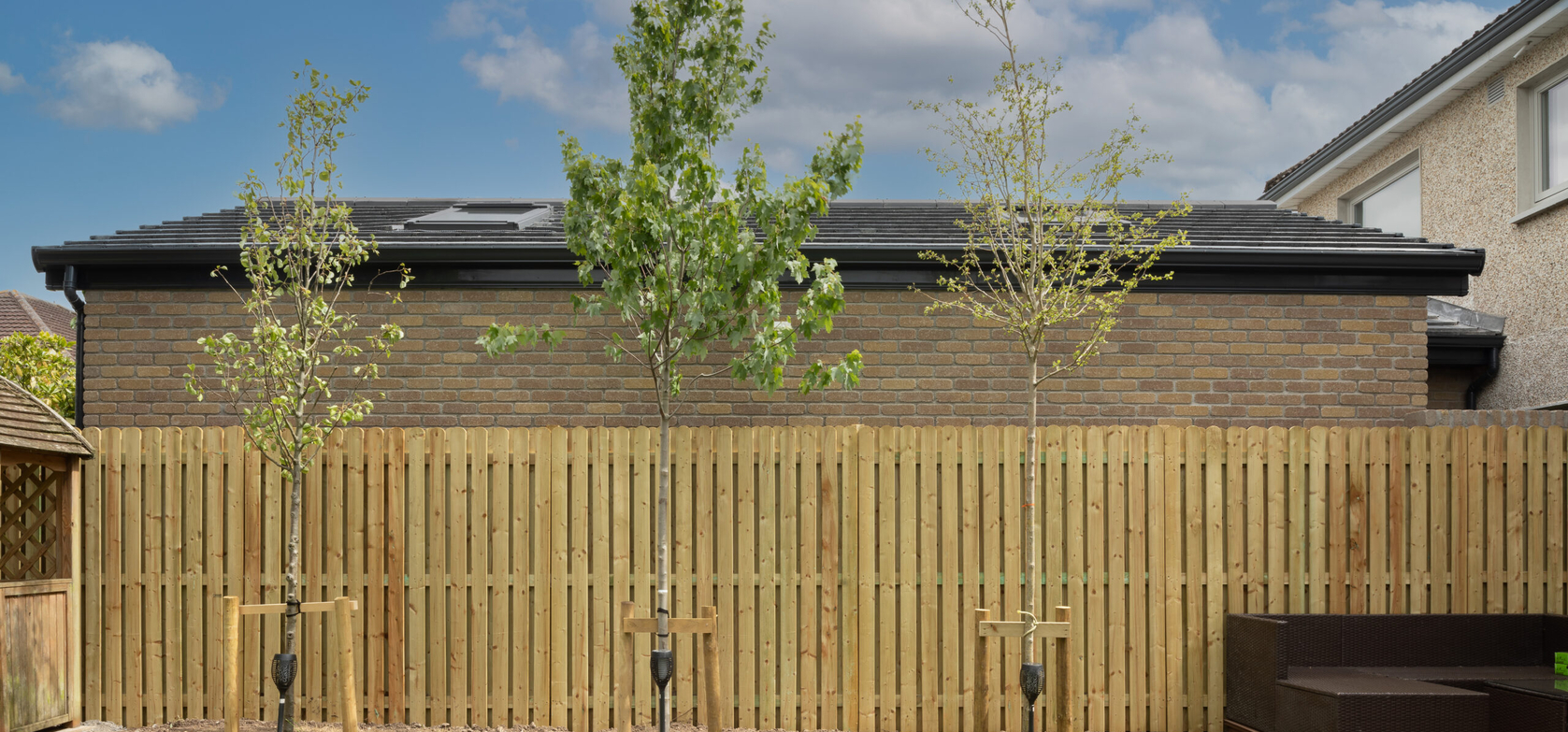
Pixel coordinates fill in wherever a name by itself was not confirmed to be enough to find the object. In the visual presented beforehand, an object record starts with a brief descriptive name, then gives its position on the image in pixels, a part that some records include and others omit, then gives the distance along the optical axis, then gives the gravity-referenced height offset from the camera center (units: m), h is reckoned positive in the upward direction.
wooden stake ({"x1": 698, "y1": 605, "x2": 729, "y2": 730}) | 5.20 -1.63
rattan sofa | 4.94 -1.68
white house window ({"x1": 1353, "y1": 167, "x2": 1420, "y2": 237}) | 12.16 +1.91
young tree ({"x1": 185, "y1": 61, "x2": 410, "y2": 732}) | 5.31 +0.14
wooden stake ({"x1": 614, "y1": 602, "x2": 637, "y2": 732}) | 5.41 -1.78
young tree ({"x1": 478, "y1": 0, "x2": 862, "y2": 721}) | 4.87 +0.72
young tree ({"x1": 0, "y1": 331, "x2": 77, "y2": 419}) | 12.09 -0.13
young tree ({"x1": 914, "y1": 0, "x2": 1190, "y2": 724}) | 5.28 +0.76
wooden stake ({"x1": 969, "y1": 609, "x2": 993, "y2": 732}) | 5.09 -1.68
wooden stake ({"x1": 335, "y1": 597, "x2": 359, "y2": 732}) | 5.34 -1.58
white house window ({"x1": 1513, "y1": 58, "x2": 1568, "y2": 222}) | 9.35 +2.05
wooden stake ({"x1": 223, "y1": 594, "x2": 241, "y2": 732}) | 5.25 -1.57
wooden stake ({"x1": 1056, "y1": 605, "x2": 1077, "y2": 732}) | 5.13 -1.64
